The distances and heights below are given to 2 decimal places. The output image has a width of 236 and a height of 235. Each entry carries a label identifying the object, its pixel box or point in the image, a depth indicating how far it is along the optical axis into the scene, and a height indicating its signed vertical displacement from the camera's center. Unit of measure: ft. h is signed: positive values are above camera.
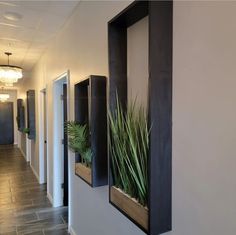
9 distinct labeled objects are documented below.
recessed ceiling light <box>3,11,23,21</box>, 8.44 +3.66
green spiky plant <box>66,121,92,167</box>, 6.63 -1.01
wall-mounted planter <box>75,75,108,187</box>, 6.01 -0.62
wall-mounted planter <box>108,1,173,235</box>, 3.75 -0.16
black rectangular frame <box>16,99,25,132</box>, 25.44 -0.87
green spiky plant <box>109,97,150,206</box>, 4.10 -0.84
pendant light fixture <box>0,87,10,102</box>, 27.61 +1.38
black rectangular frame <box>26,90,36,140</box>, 18.84 -0.55
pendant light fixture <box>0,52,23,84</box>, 12.35 +1.97
